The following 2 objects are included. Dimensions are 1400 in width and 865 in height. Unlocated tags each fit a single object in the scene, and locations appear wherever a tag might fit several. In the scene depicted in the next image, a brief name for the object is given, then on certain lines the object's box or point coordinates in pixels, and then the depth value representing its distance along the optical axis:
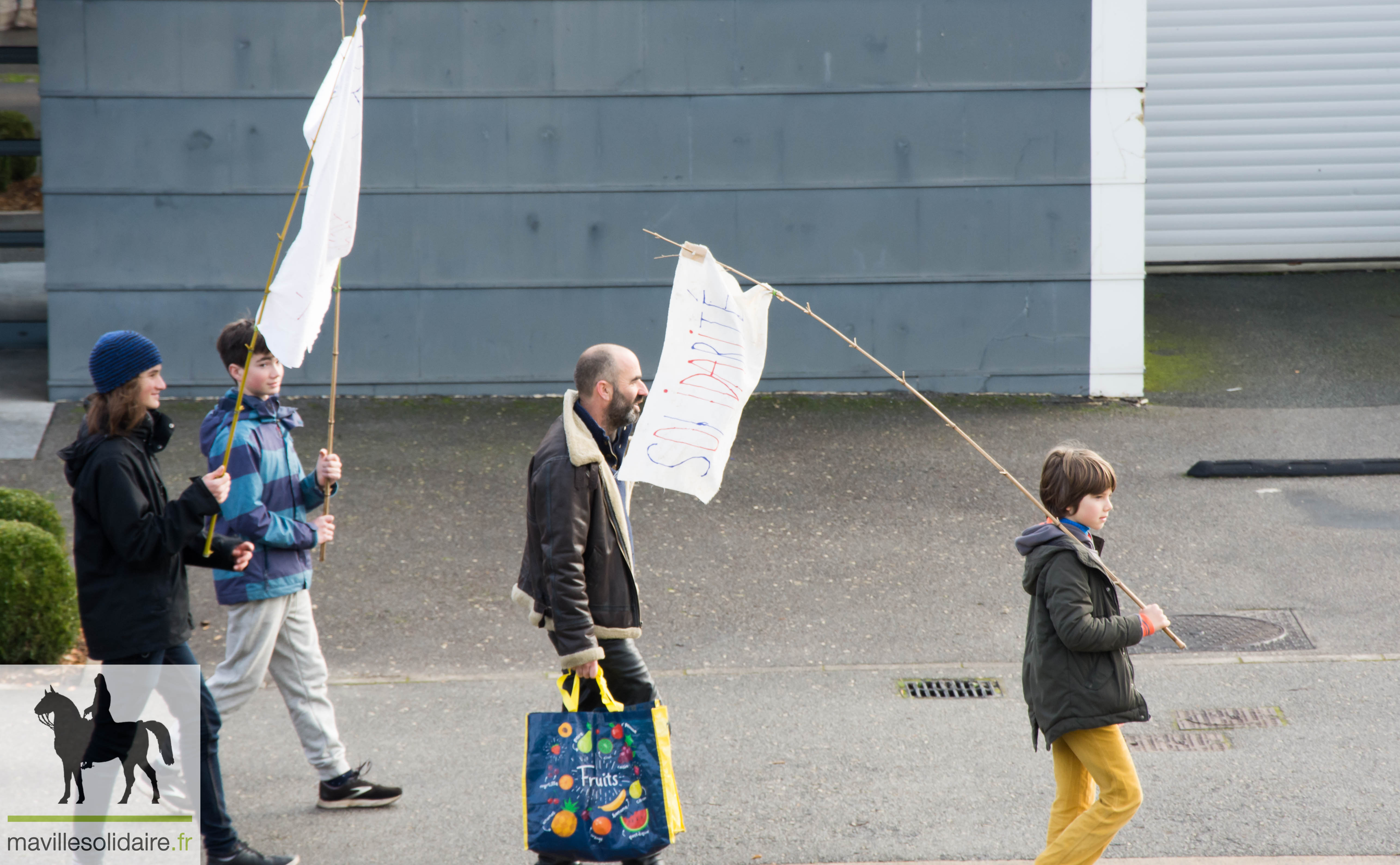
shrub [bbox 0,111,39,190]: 25.62
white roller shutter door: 27.86
